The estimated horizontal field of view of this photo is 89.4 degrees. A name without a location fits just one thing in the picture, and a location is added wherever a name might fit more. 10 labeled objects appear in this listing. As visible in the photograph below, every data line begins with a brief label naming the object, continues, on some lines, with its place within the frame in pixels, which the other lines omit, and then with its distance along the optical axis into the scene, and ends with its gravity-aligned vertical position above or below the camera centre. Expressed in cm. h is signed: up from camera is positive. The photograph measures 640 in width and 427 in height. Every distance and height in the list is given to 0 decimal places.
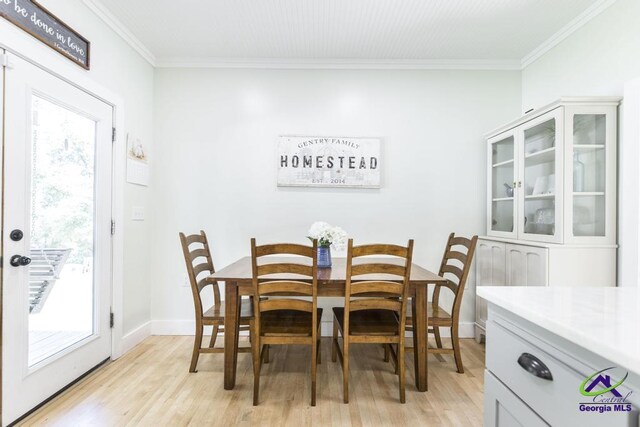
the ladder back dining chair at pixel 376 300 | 195 -53
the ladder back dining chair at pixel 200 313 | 235 -75
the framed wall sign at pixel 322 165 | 318 +49
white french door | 176 -16
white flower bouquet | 243 -15
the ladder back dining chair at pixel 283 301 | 193 -54
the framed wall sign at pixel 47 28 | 175 +110
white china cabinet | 218 +14
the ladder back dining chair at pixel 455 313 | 235 -75
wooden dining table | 211 -64
